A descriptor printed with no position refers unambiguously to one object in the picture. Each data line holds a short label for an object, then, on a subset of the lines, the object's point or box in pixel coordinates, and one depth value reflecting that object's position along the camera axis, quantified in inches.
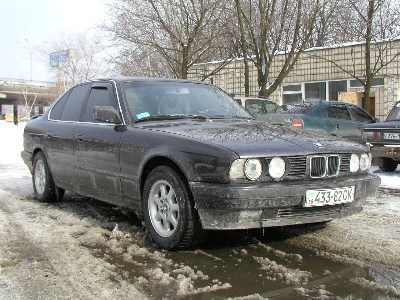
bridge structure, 3070.1
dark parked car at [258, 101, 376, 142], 417.7
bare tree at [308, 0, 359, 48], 670.5
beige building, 738.2
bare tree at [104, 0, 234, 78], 682.8
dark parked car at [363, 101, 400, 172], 340.0
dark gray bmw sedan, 141.6
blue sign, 1953.9
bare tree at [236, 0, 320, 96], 675.4
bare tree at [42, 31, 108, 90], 1934.1
